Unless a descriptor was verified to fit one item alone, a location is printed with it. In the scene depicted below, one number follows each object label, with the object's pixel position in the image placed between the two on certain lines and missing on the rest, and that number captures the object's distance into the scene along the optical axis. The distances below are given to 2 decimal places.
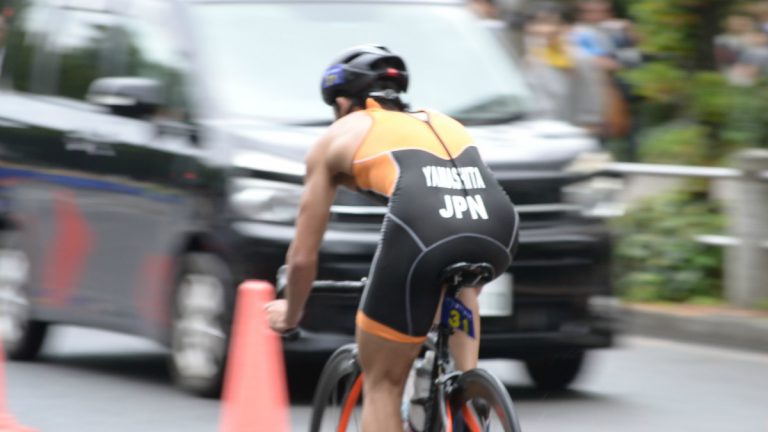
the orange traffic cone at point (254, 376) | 12.52
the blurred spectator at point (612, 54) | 31.62
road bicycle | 10.15
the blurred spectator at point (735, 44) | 27.22
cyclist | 10.22
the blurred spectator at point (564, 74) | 30.75
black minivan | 16.53
